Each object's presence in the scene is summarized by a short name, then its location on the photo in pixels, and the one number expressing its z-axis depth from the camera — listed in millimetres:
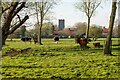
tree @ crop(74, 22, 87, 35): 84375
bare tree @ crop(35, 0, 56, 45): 44219
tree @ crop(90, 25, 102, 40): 70138
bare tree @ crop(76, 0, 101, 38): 41662
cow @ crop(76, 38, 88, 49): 27078
